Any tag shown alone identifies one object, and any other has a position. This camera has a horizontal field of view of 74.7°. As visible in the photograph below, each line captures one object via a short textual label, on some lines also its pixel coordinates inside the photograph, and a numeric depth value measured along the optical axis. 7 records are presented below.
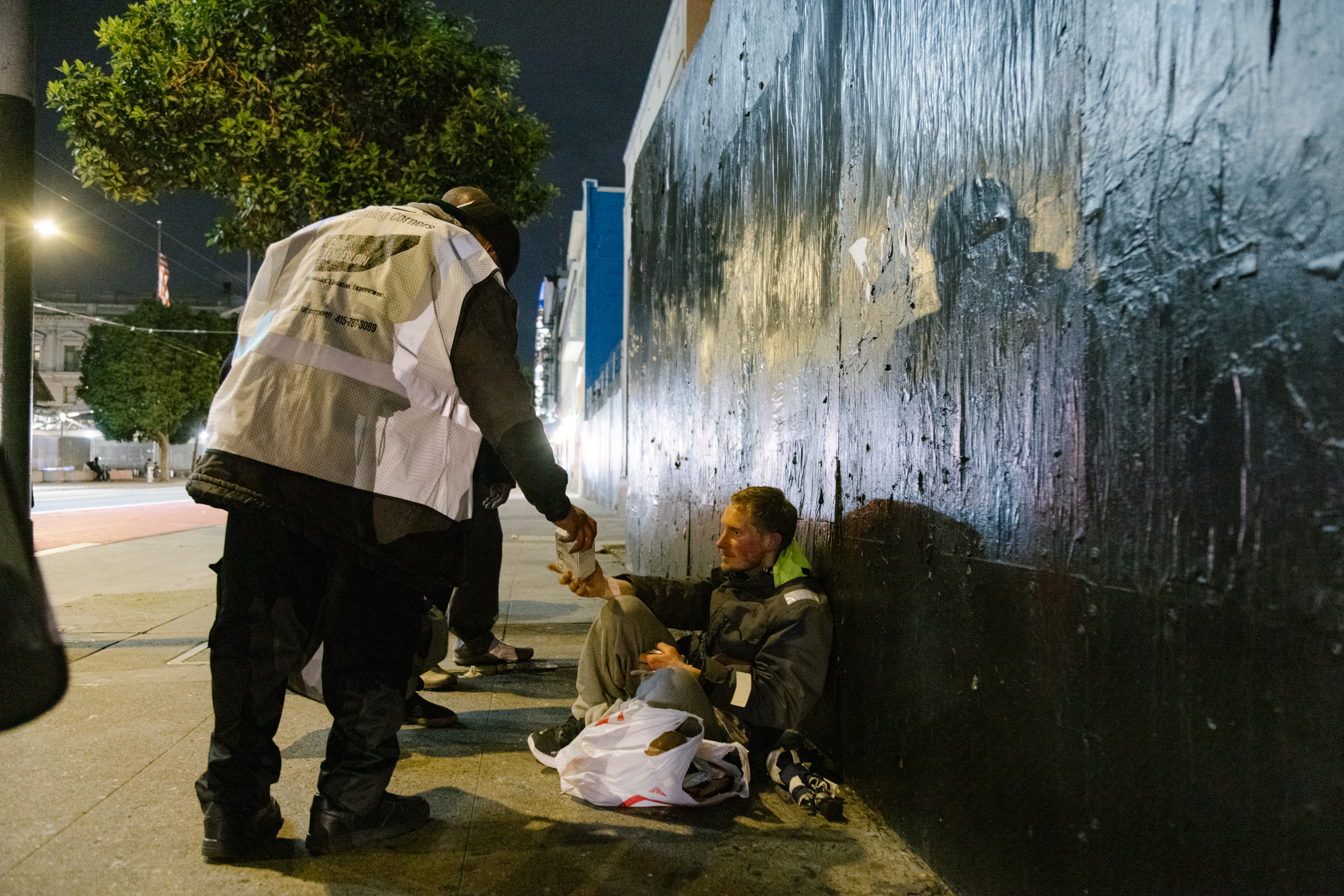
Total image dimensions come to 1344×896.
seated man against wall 2.83
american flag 32.12
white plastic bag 2.55
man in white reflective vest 2.23
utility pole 3.98
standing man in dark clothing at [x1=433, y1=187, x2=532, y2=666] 4.19
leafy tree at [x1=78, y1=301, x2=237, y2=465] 44.66
